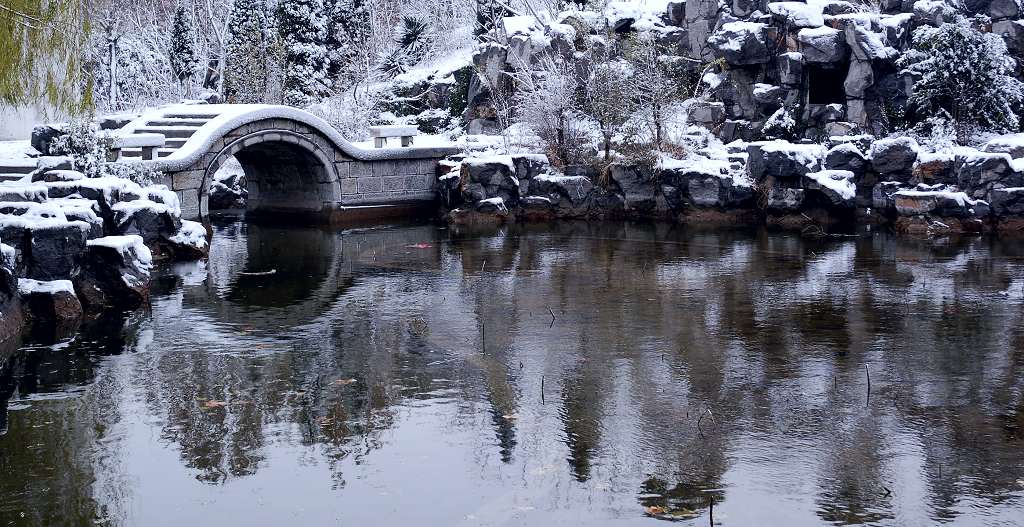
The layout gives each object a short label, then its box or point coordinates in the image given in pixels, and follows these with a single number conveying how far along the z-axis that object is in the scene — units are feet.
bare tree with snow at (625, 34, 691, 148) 98.00
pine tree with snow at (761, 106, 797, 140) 101.50
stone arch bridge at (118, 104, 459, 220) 83.82
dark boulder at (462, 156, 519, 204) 95.45
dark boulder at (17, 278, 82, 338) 51.31
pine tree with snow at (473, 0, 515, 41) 125.59
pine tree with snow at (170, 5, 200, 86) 144.97
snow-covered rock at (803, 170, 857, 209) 88.43
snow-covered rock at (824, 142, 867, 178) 92.12
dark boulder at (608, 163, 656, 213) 95.55
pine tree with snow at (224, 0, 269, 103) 123.65
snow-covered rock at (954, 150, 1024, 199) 83.41
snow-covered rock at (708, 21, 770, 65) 103.76
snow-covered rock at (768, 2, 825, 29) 102.01
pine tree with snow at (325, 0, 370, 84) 135.54
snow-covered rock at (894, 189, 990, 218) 83.71
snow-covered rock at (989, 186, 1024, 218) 82.99
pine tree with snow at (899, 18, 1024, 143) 93.56
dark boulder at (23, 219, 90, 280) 51.47
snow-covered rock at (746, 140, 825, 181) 89.76
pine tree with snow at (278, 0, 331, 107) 132.16
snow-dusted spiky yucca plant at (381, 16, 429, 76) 139.03
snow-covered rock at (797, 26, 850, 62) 100.48
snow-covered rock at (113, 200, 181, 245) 64.59
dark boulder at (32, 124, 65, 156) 72.54
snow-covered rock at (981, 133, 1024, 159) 87.04
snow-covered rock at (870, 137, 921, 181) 90.17
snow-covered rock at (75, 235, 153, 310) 55.67
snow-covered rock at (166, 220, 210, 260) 72.38
